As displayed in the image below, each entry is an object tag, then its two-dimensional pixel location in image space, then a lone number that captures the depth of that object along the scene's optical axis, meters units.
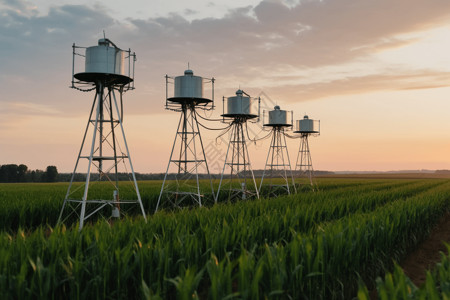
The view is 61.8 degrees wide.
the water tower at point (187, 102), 15.31
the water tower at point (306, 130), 26.94
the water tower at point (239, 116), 18.96
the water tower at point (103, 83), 12.20
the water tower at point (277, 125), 22.66
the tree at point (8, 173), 59.16
